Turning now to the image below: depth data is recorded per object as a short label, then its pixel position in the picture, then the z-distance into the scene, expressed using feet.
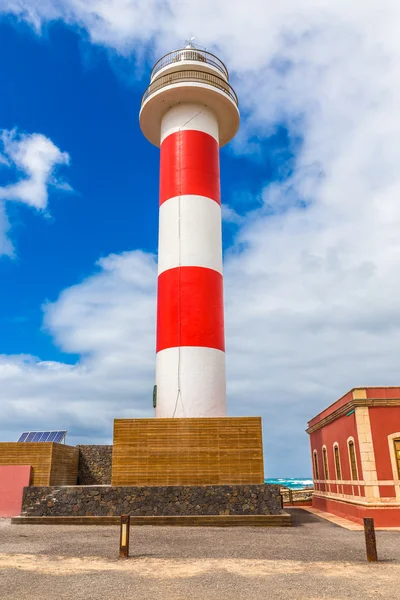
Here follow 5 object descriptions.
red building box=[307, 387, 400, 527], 47.62
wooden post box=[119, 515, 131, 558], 29.66
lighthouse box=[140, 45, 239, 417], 55.57
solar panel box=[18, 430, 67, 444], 68.36
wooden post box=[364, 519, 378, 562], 28.52
